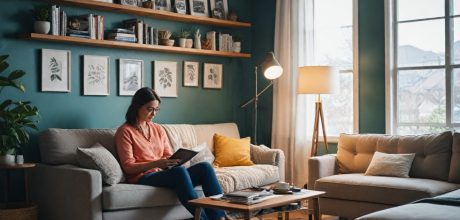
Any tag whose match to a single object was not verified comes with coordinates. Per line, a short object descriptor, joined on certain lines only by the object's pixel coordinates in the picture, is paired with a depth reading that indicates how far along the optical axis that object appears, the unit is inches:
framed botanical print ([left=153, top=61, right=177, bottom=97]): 227.3
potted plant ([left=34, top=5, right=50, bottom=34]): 185.9
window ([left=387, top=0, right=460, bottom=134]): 214.7
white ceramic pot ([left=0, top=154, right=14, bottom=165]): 168.2
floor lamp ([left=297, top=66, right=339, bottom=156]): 217.2
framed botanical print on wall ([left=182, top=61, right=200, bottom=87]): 238.8
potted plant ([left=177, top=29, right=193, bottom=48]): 231.7
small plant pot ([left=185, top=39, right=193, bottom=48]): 233.9
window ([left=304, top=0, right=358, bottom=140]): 238.7
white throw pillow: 190.4
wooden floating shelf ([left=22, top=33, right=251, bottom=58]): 187.9
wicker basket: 166.2
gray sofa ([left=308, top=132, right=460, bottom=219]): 176.2
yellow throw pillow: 217.5
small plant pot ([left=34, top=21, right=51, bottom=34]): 185.8
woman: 166.6
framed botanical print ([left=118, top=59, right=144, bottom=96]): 214.8
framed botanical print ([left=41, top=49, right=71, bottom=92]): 192.2
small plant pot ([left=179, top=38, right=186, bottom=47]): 231.5
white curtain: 244.5
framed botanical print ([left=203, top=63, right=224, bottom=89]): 247.6
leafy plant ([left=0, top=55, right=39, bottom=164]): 169.6
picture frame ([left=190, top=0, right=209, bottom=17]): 238.5
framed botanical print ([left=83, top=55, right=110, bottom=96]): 203.8
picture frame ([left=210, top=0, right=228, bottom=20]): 247.6
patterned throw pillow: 167.5
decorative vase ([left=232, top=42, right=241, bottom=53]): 253.8
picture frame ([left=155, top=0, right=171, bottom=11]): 224.8
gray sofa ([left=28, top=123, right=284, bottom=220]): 160.9
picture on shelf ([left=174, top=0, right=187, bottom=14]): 230.8
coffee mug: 159.2
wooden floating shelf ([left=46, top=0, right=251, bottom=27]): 197.5
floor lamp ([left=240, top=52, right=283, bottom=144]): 225.6
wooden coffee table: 139.3
